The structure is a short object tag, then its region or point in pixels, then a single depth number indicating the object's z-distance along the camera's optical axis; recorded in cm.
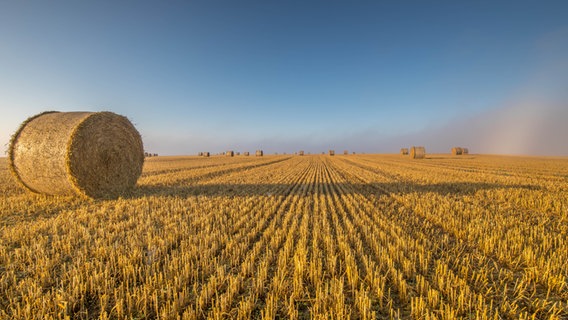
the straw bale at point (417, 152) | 3981
